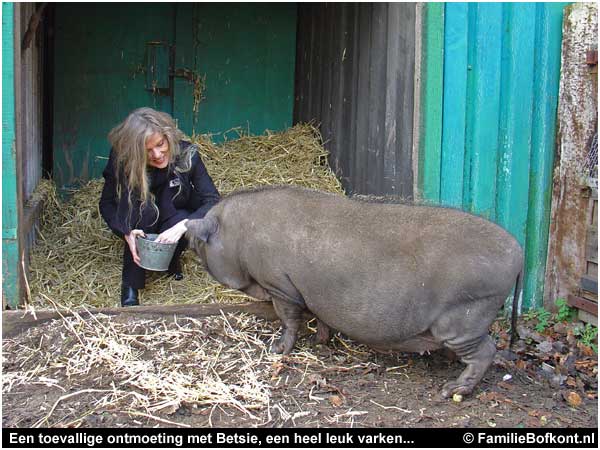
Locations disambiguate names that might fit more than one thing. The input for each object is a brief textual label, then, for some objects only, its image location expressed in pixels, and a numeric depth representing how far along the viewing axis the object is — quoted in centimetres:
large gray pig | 379
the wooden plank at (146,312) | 448
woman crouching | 480
